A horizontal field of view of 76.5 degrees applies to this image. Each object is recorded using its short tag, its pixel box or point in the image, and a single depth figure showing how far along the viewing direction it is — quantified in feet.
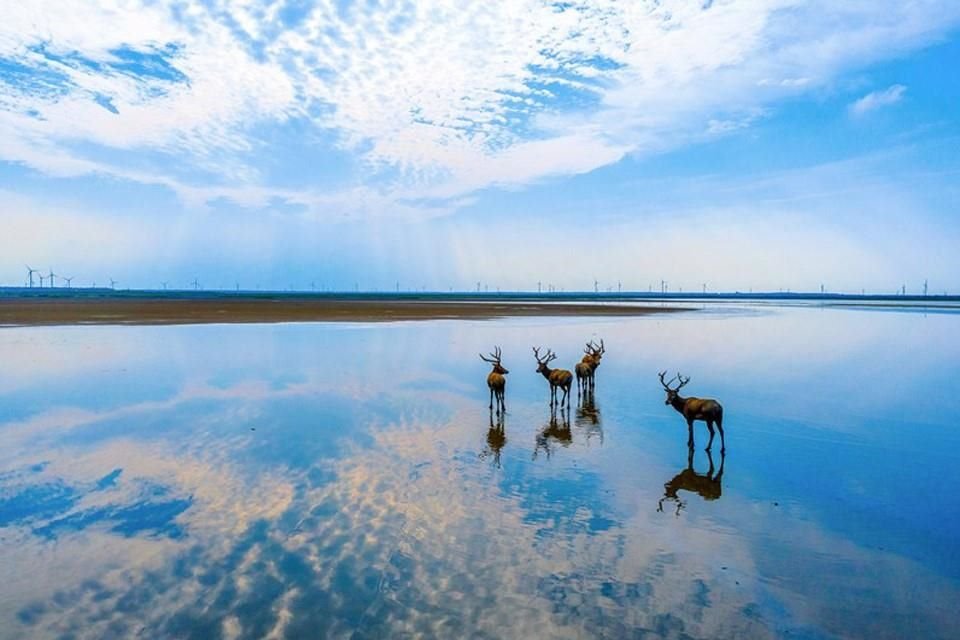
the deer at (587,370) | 57.16
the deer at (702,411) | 37.37
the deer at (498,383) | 49.54
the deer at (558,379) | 51.85
